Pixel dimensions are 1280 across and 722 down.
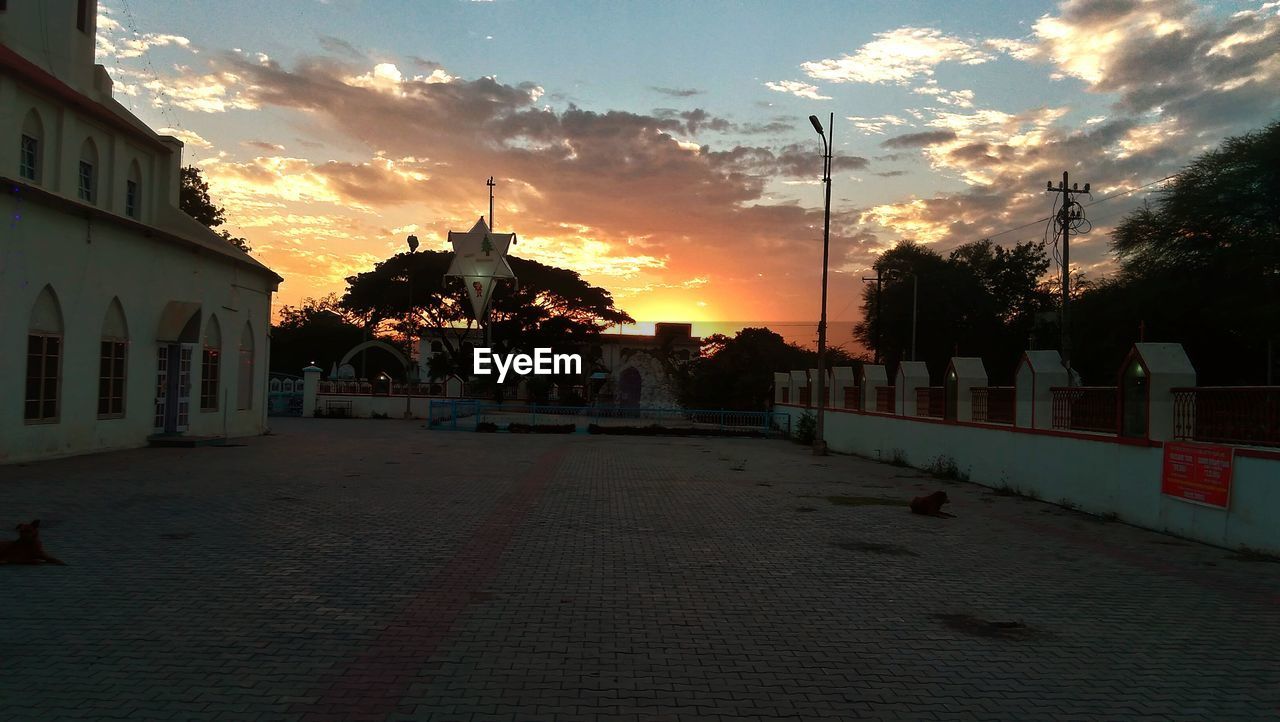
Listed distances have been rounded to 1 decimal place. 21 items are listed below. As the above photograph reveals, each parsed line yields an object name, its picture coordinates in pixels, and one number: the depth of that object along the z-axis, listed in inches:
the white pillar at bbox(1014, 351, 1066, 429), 587.8
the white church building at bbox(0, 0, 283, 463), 663.1
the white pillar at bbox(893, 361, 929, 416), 864.3
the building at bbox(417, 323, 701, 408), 1973.4
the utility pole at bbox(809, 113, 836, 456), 1000.9
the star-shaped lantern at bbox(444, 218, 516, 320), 1536.7
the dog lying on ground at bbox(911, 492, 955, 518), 494.3
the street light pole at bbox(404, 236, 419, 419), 1648.6
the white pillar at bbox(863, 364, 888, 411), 1008.9
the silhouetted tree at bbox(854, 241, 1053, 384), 2370.8
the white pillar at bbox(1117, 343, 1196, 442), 461.1
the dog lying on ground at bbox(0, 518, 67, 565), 309.0
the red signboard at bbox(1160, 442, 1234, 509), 410.6
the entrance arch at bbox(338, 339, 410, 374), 1930.4
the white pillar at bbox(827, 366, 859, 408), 1140.7
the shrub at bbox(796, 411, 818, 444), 1243.2
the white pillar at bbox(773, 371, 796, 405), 1504.7
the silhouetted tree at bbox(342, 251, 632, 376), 2020.2
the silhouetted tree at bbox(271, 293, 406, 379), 2992.1
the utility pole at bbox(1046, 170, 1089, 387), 1365.7
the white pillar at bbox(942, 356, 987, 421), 725.3
